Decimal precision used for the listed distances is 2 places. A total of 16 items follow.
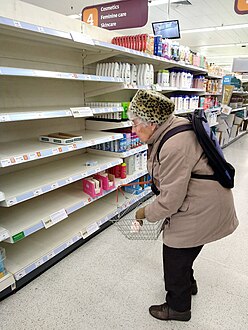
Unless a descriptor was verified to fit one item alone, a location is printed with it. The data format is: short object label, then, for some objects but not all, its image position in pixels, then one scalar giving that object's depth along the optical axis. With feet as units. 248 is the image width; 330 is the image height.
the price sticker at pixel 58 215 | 6.73
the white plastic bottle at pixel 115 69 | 8.32
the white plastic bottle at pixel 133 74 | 9.17
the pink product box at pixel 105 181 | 8.59
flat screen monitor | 17.21
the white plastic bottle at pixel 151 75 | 9.75
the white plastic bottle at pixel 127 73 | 8.64
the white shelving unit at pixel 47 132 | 6.01
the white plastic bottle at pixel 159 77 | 10.98
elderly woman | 4.02
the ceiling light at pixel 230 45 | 42.80
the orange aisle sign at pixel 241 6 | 12.25
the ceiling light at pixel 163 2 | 22.43
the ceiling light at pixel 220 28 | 31.17
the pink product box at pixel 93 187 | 8.15
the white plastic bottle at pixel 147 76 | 9.41
